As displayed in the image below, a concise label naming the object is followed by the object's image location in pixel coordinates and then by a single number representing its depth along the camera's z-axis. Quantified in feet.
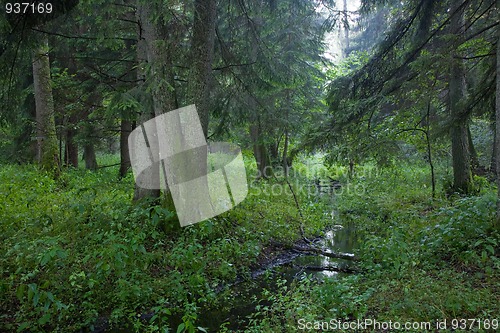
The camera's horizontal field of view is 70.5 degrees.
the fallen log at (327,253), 25.97
